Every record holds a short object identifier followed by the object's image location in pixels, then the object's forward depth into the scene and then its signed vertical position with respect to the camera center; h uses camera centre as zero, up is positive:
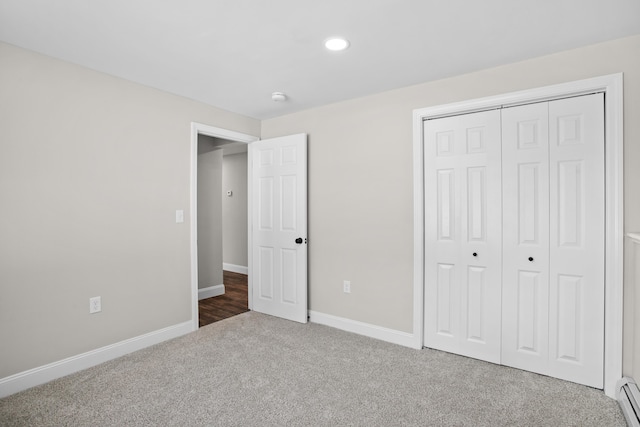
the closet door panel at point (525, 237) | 2.43 -0.20
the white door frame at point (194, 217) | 3.34 -0.06
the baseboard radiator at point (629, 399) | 1.82 -1.11
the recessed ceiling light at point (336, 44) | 2.14 +1.10
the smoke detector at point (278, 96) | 3.13 +1.09
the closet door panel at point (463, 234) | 2.62 -0.19
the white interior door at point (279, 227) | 3.60 -0.18
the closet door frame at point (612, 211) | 2.14 +0.00
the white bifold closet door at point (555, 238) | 2.26 -0.20
